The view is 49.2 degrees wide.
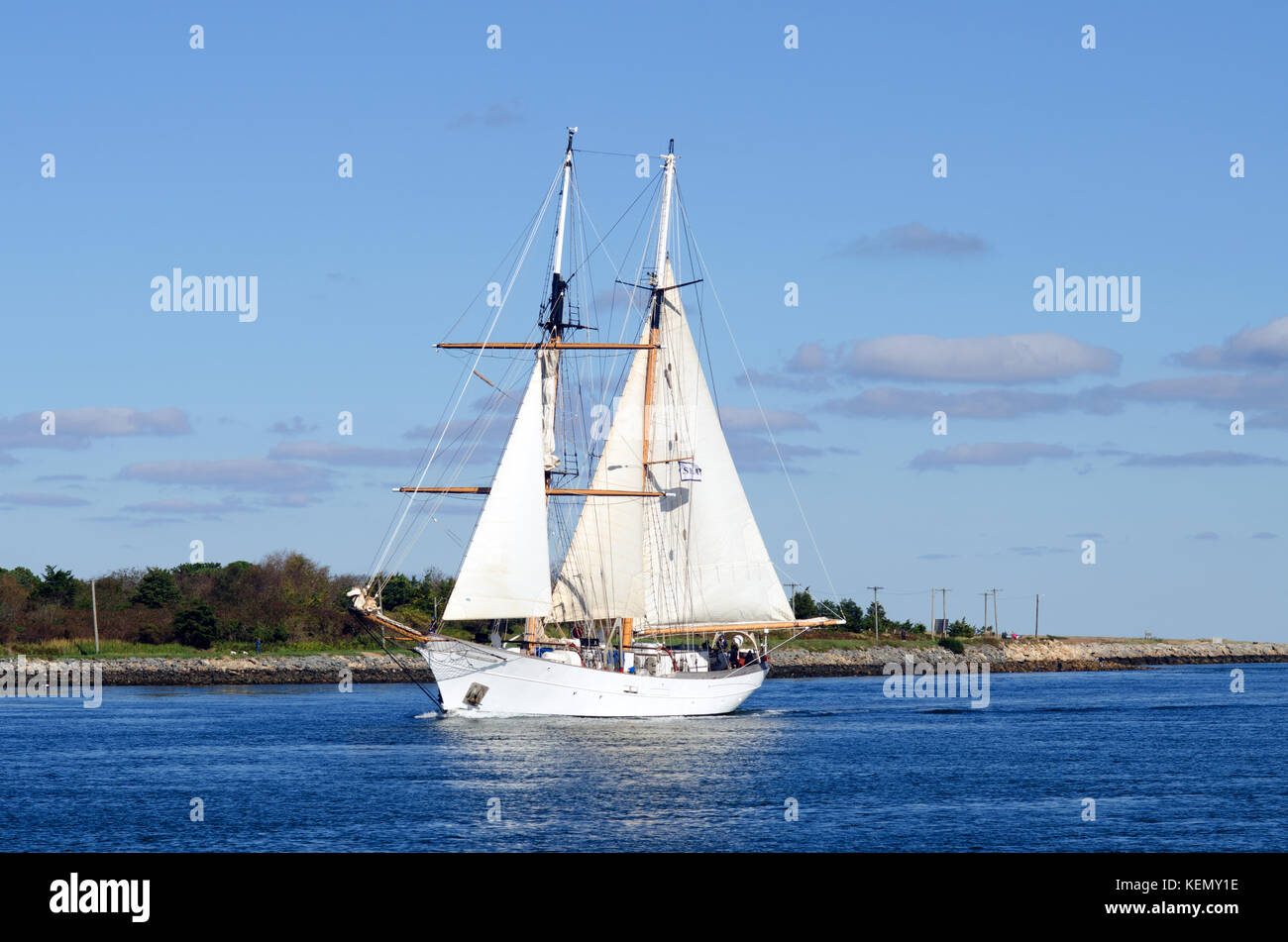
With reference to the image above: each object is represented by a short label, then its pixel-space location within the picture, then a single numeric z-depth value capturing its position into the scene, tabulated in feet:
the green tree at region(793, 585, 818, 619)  578.45
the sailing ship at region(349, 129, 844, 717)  227.61
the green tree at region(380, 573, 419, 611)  487.20
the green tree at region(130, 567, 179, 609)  475.72
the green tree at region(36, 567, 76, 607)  485.15
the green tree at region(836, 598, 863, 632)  631.15
